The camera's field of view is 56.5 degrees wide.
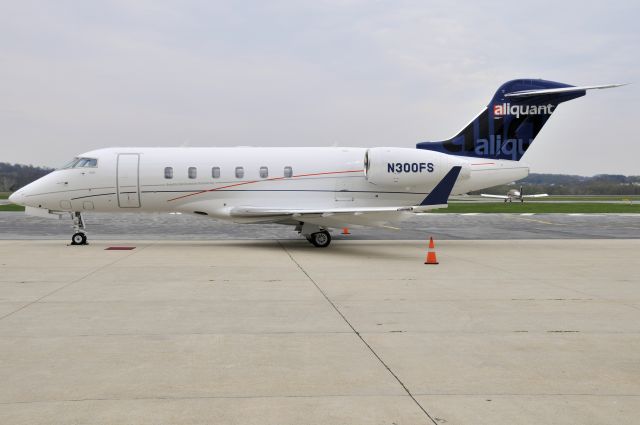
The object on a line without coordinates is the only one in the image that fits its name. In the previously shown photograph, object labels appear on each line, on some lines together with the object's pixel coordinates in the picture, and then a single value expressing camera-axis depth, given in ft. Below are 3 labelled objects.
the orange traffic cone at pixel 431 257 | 47.44
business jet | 61.36
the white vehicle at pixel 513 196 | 202.49
